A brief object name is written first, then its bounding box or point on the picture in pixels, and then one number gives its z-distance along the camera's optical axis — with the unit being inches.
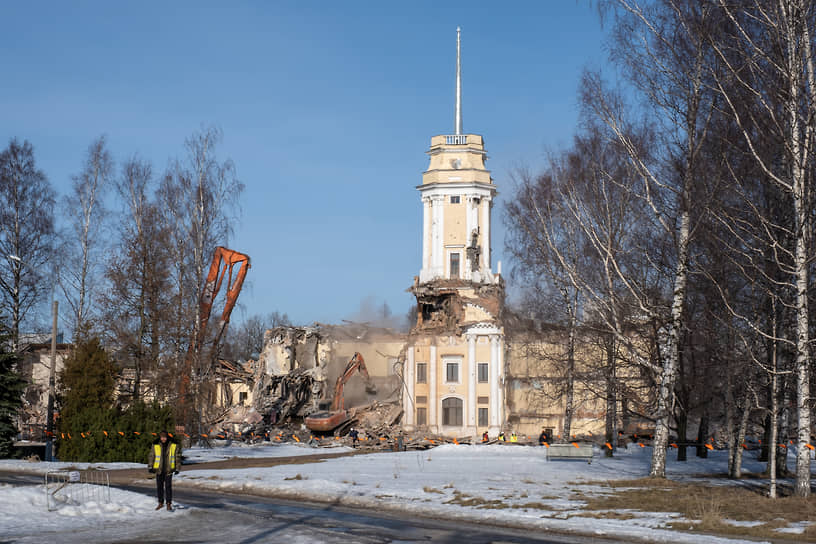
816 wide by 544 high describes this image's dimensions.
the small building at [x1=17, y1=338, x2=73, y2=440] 2154.3
